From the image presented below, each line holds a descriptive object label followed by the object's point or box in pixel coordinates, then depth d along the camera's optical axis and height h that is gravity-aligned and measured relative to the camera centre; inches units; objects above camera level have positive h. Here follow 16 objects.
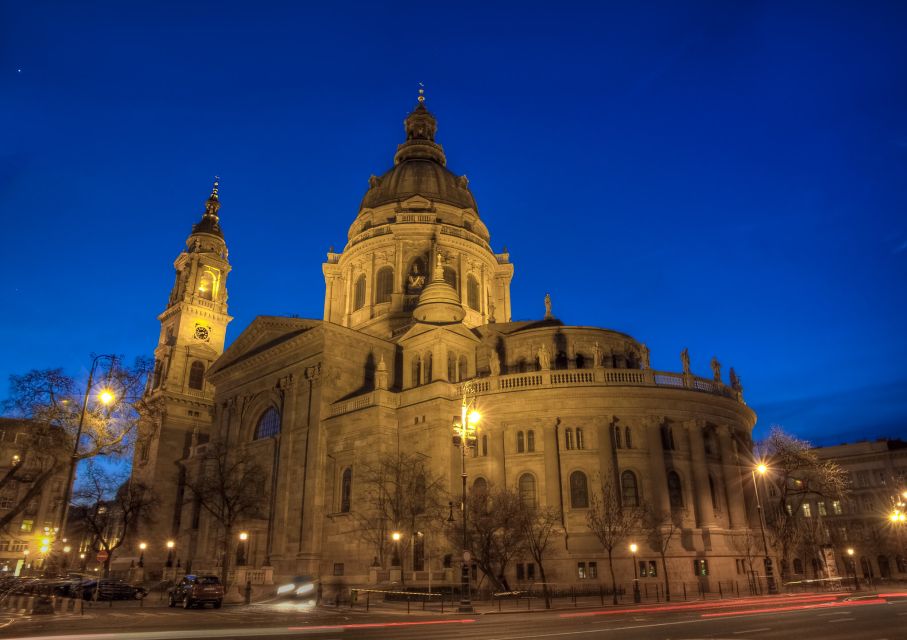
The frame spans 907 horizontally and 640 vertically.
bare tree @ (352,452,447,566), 1560.0 +158.9
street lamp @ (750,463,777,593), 1480.7 +16.5
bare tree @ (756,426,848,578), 1819.6 +246.0
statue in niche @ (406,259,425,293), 2637.8 +1101.1
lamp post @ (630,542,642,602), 1237.8 -42.3
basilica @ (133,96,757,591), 1589.6 +359.7
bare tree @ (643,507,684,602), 1497.3 +86.0
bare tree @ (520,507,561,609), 1403.8 +88.7
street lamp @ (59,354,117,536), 1053.8 +243.3
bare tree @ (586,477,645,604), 1409.9 +106.6
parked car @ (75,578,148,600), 1434.5 -27.8
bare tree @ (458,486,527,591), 1338.6 +75.5
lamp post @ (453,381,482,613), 1000.9 +189.2
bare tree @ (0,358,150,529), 1151.0 +256.2
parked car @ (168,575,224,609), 1176.2 -27.5
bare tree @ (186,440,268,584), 1802.0 +229.7
